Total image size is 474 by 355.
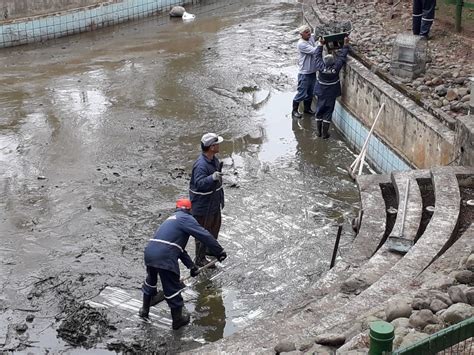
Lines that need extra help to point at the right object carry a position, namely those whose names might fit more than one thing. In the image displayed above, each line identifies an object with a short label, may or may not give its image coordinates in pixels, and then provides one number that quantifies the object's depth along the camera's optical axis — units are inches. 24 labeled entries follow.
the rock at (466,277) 197.2
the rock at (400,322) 171.6
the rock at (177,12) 783.1
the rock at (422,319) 170.9
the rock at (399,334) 161.8
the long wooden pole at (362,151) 375.1
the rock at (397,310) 179.3
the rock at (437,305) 180.4
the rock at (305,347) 179.8
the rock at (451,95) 360.5
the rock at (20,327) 250.4
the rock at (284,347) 180.1
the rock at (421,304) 183.6
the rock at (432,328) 167.0
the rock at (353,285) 227.1
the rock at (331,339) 176.2
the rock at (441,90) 372.2
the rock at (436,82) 386.9
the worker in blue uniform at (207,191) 287.6
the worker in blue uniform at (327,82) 421.7
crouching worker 247.0
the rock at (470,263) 203.7
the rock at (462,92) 360.5
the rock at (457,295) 182.6
